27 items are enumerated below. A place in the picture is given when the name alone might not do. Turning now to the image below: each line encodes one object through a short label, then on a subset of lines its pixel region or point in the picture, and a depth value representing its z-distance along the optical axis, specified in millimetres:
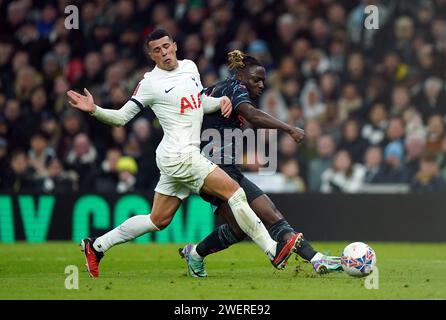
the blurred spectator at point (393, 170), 16547
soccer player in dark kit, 10078
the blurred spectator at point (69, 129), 17938
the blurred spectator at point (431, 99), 17406
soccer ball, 9602
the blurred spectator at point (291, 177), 16953
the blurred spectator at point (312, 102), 18000
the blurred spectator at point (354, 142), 17188
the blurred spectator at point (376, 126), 17250
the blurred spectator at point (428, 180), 16328
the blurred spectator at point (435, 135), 16828
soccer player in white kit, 9789
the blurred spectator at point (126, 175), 16984
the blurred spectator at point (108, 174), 16905
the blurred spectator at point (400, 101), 17469
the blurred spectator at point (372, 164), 16719
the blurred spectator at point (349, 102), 17797
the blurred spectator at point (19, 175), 17266
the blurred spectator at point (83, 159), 17141
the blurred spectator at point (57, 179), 16953
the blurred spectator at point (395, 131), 17031
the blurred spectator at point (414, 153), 16594
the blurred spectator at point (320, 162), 17156
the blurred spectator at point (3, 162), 17594
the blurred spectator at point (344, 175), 16812
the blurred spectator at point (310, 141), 17469
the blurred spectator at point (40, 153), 17766
